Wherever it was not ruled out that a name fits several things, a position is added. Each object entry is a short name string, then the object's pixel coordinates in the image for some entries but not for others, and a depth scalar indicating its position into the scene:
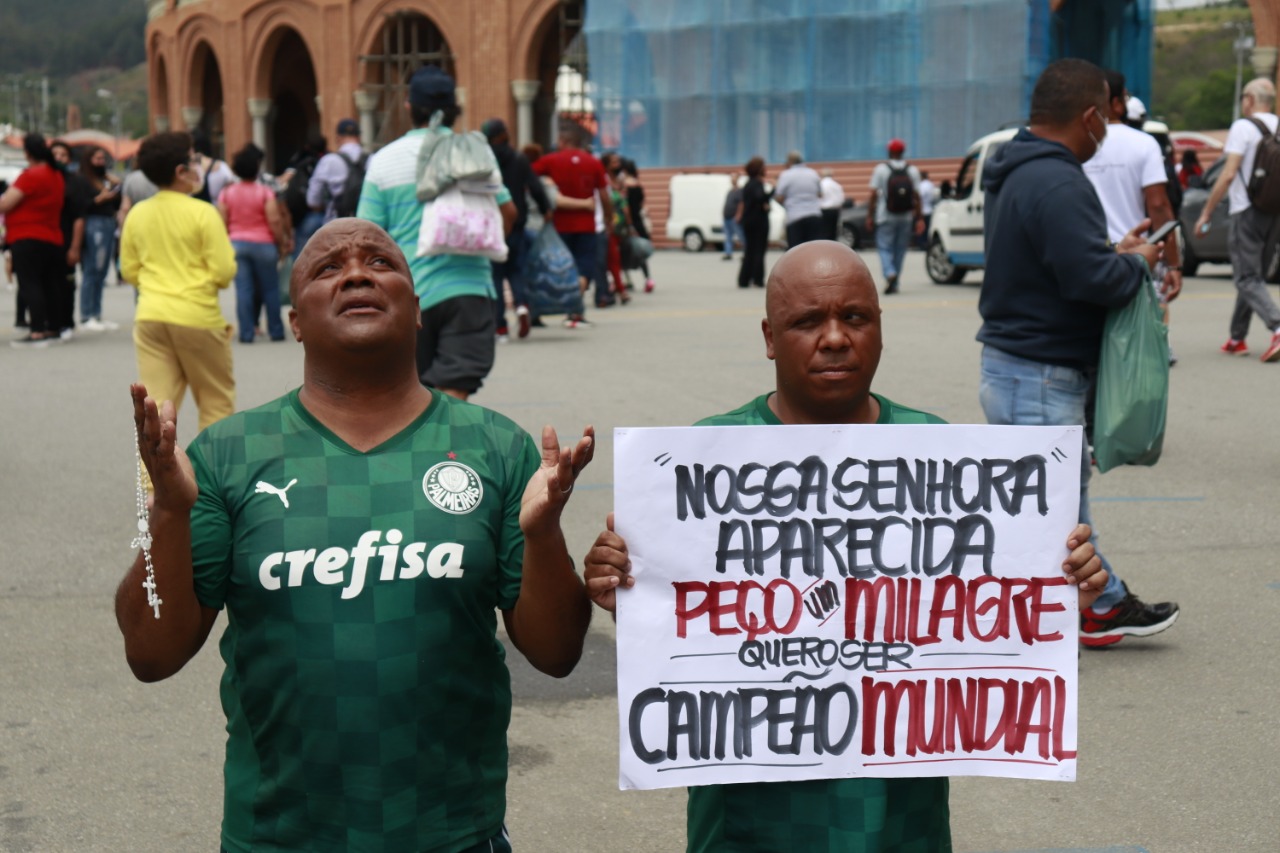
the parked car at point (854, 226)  32.12
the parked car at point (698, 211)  35.25
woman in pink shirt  14.02
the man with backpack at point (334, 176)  13.78
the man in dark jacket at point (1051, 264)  4.77
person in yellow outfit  7.45
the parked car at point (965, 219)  20.25
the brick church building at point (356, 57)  43.53
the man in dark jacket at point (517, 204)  13.37
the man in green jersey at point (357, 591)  2.38
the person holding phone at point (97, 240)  16.66
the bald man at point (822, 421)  2.55
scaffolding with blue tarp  35.47
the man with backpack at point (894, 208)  19.27
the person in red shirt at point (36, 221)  13.89
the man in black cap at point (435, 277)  7.05
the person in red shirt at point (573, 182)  15.42
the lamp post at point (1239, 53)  71.12
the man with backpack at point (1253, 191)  11.51
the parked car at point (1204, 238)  20.06
